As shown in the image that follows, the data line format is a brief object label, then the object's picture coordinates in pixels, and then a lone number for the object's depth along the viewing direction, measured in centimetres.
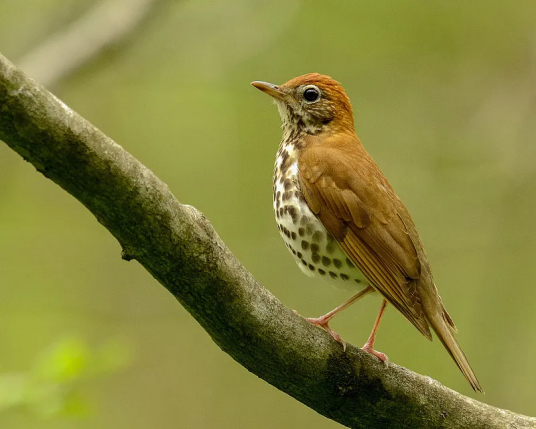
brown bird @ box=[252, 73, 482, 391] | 858
